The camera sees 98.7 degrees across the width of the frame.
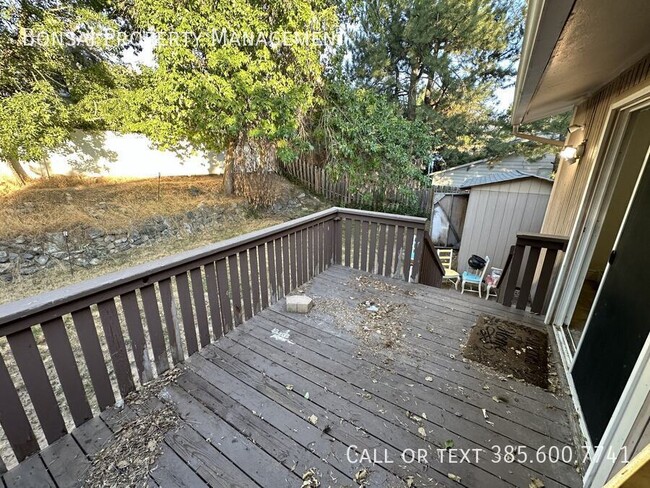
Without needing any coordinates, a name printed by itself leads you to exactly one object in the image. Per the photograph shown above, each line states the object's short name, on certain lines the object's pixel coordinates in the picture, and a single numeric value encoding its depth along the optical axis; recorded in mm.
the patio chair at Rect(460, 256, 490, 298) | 6118
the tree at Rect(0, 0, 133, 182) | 4047
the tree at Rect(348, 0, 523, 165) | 8500
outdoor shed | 5742
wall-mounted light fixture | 3012
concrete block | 2740
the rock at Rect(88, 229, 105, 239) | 4836
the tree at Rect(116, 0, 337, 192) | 4371
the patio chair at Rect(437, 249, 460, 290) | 6570
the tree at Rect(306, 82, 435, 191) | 5453
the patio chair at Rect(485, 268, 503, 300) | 5937
